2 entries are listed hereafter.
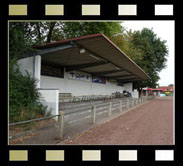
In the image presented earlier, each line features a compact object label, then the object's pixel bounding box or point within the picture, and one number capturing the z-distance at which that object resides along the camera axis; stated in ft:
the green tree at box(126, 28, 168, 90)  92.87
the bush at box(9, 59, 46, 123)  20.57
